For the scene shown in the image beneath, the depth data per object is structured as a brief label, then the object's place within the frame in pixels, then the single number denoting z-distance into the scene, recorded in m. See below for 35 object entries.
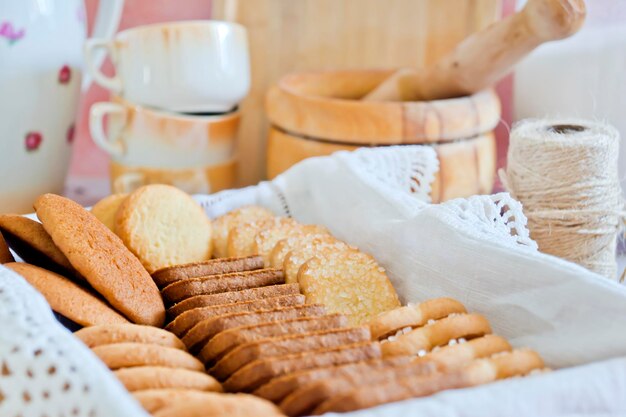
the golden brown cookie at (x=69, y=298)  0.51
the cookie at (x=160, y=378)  0.42
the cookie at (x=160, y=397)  0.40
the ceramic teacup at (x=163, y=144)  0.91
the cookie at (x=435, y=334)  0.48
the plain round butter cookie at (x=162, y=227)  0.66
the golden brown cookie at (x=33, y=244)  0.57
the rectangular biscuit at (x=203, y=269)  0.60
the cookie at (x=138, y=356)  0.45
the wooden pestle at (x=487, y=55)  0.71
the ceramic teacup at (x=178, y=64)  0.88
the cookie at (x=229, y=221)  0.73
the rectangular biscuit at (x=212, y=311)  0.52
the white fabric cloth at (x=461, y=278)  0.40
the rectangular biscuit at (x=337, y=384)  0.40
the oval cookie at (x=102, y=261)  0.54
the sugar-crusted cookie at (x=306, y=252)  0.63
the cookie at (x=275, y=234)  0.68
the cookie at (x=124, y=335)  0.47
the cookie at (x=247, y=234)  0.70
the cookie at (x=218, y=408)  0.38
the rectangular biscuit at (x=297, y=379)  0.41
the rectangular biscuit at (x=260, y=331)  0.47
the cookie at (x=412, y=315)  0.51
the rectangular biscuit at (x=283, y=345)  0.45
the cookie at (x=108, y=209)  0.70
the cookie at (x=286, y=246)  0.66
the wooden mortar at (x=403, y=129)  0.83
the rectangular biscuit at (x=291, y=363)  0.43
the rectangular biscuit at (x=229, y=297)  0.55
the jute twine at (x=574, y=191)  0.67
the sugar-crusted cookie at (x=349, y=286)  0.59
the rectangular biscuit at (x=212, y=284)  0.57
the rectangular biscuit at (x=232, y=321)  0.50
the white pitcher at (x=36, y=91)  0.81
